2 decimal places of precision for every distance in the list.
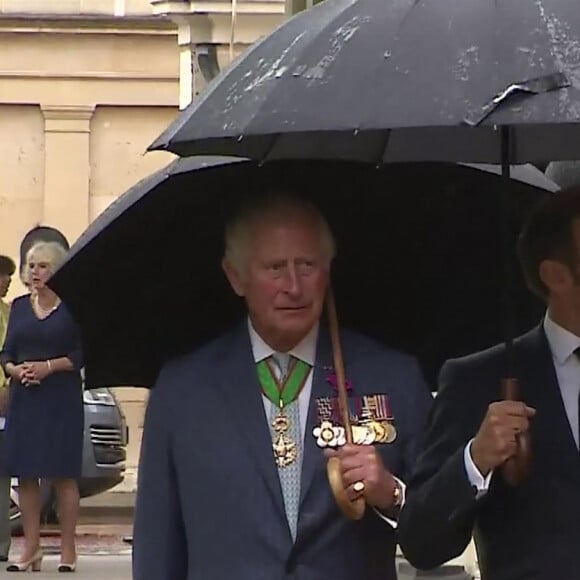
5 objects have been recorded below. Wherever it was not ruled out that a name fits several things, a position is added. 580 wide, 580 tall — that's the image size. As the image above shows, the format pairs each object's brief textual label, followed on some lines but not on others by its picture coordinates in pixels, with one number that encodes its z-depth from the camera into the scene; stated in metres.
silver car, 31.67
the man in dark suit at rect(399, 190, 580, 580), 8.55
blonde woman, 23.30
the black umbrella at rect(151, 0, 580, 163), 8.05
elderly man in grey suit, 9.09
